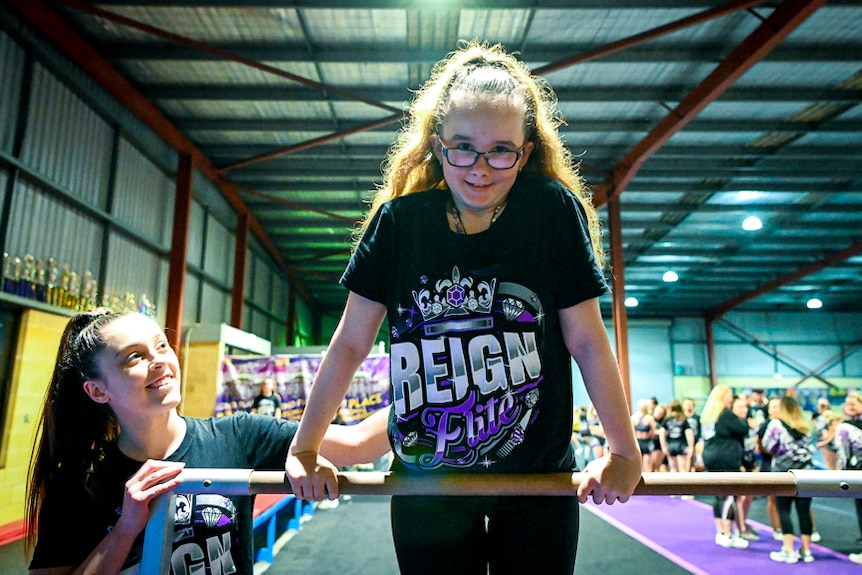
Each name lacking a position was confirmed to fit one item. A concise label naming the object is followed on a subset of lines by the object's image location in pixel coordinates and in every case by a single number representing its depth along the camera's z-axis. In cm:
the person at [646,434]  816
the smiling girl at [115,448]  132
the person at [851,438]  471
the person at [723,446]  484
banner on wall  799
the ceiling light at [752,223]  1033
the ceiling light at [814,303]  1612
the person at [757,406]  757
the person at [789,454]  445
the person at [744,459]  510
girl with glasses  112
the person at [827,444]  674
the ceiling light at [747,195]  991
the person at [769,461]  486
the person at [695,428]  784
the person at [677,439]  785
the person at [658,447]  820
